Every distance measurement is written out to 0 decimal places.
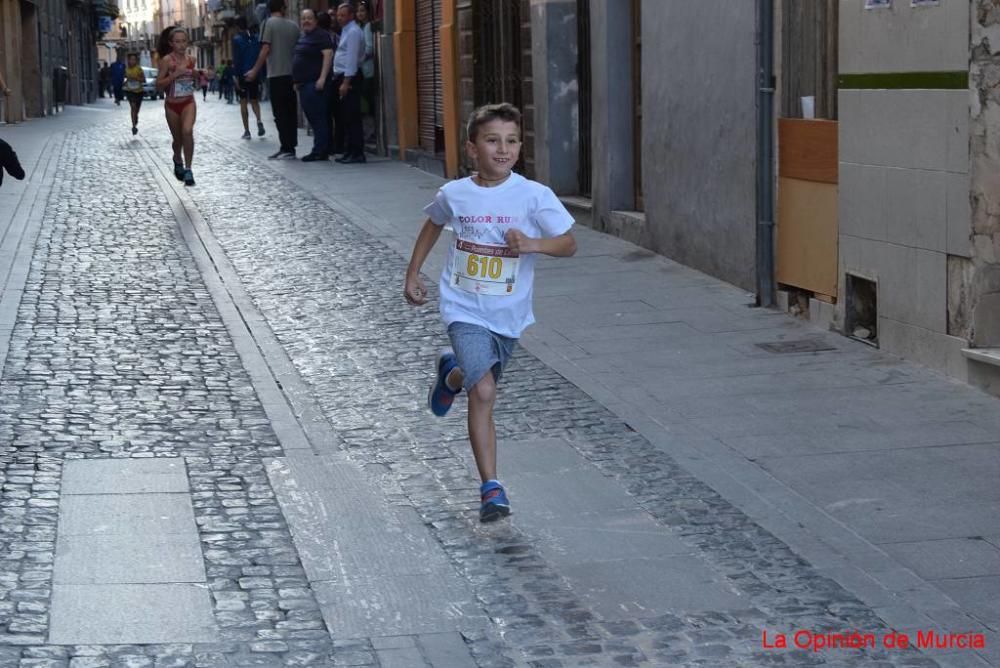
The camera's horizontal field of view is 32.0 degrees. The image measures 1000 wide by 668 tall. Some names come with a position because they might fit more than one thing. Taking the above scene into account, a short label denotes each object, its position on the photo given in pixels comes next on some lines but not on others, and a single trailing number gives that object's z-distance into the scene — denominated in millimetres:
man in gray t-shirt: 23266
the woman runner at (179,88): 17984
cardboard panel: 9562
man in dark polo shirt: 22391
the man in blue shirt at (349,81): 22484
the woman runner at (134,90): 30844
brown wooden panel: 9523
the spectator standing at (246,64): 28641
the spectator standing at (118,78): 60781
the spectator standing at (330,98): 22953
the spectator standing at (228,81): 63988
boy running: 5871
